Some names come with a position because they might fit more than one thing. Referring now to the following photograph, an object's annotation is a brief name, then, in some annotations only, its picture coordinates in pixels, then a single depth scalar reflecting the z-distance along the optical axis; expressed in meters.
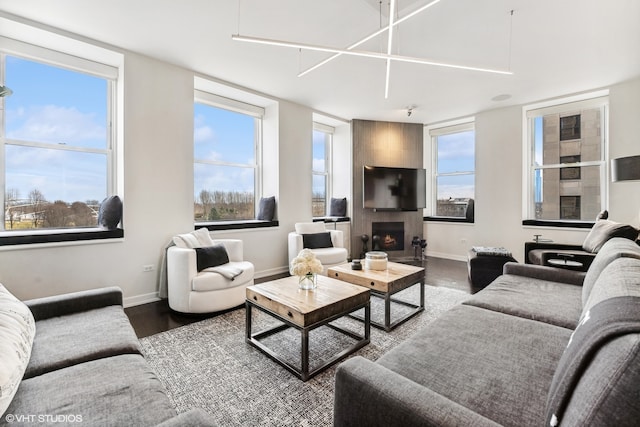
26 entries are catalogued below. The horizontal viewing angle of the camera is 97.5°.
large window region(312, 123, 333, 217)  5.90
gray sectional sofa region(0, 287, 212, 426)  0.92
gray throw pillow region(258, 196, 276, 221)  4.67
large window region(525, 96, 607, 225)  4.59
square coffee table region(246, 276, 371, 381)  1.89
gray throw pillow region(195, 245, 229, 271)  3.05
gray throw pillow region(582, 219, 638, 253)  2.49
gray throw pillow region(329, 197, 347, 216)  5.83
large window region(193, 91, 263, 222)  4.25
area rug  1.58
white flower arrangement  2.28
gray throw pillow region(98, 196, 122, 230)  3.11
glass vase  2.35
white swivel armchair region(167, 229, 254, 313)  2.84
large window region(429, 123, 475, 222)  5.85
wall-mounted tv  5.67
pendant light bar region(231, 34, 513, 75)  2.14
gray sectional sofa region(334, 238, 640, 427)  0.66
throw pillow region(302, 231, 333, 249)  4.41
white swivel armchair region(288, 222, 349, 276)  4.14
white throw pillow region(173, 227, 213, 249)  3.20
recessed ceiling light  4.55
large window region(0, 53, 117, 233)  2.88
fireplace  5.89
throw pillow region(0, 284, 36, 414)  0.89
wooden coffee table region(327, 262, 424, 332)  2.56
